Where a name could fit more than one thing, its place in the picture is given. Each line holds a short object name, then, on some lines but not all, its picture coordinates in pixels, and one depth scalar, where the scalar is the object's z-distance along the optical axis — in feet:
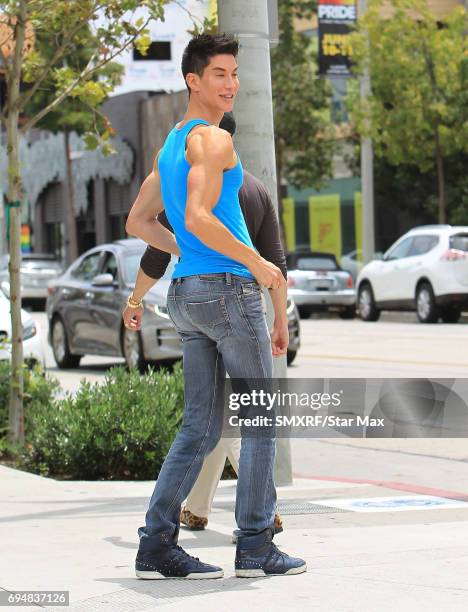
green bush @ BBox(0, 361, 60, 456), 34.40
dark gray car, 57.36
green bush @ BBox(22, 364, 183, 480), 30.27
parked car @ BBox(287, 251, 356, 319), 101.55
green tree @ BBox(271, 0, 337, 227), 126.72
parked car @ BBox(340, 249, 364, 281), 126.93
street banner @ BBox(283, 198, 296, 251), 153.28
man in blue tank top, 18.69
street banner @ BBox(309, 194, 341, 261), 147.23
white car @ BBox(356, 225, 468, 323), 87.71
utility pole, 27.94
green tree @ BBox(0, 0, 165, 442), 33.30
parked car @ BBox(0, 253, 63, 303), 134.82
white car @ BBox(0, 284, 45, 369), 48.65
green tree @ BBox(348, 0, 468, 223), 110.93
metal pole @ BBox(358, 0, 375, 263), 114.73
